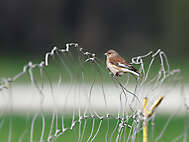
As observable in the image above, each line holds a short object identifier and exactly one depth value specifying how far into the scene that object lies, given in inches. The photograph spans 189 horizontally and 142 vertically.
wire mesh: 256.2
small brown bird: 434.6
